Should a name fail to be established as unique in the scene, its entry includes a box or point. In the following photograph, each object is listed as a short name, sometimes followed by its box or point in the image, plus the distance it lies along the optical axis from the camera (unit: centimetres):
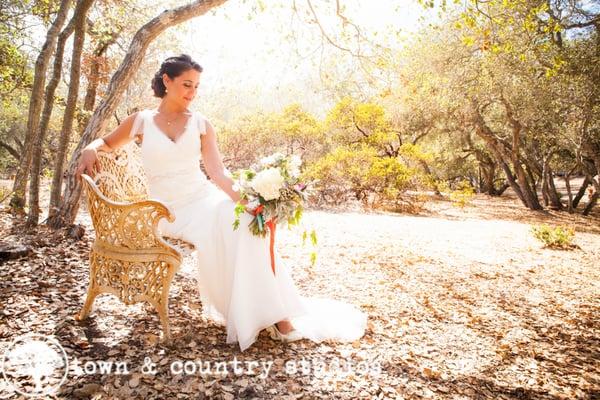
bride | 300
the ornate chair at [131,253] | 284
